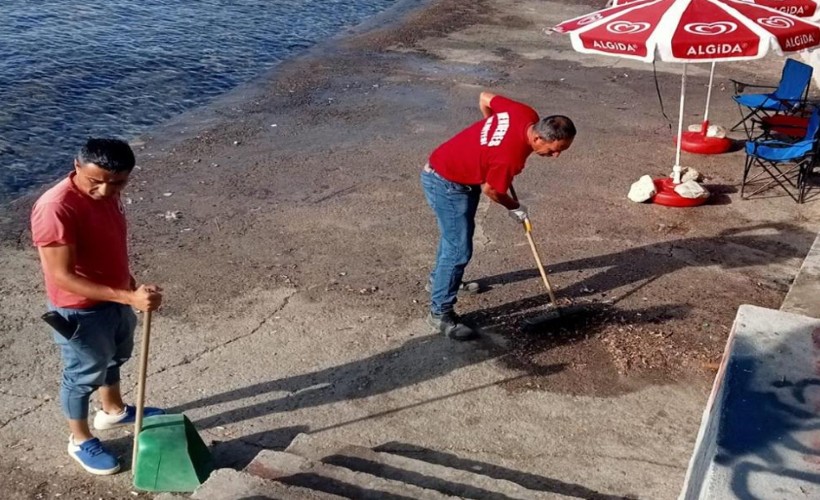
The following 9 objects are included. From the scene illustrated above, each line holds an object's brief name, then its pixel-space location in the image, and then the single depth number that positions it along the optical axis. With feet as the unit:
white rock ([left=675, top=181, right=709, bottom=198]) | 29.71
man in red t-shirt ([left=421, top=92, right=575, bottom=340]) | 19.72
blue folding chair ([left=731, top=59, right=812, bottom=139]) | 35.22
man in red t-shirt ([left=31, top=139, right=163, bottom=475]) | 14.52
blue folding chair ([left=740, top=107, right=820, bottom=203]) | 29.99
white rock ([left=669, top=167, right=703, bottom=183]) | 31.04
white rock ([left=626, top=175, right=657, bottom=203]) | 30.01
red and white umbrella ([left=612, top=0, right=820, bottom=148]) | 30.53
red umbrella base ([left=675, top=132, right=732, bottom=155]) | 34.73
